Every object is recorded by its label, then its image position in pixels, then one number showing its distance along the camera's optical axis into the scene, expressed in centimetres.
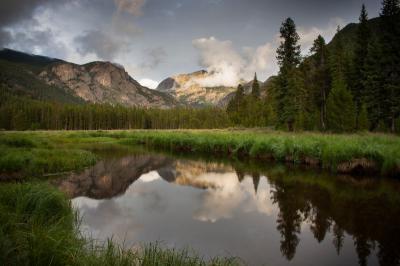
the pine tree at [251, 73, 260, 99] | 7925
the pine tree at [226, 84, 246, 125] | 7933
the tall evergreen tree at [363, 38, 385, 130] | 3309
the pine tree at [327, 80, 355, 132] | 3300
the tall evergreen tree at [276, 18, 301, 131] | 3781
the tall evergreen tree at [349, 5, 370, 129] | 3881
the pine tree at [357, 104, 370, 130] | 3476
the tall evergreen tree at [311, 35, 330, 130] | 4225
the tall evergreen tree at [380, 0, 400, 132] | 3120
